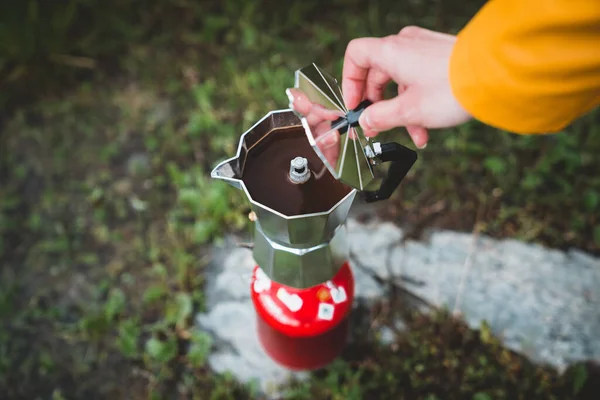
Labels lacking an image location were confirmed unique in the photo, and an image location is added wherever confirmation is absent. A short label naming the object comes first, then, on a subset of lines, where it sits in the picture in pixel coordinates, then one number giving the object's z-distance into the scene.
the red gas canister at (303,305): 1.35
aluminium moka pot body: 0.97
